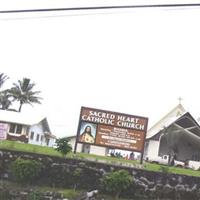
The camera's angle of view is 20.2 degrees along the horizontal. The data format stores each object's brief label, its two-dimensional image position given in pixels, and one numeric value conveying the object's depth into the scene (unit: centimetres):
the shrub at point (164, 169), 2645
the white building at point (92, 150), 4784
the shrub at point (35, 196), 2409
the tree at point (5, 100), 8153
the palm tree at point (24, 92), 8088
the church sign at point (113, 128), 2881
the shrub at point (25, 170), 2525
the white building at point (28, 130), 6012
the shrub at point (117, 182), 2494
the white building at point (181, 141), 5486
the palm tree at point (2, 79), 7856
